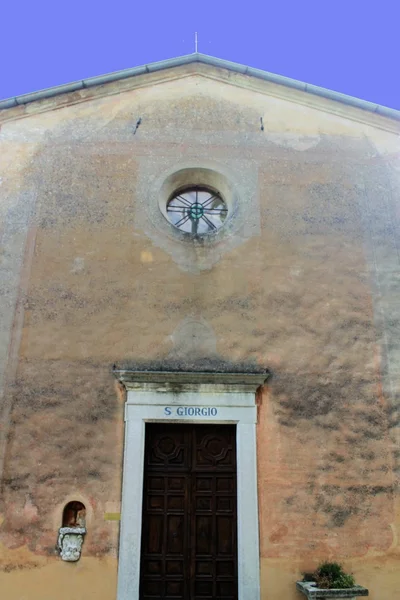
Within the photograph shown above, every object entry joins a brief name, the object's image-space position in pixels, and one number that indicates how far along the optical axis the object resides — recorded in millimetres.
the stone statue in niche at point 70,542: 6770
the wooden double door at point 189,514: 6910
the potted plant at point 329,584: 6332
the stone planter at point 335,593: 6324
